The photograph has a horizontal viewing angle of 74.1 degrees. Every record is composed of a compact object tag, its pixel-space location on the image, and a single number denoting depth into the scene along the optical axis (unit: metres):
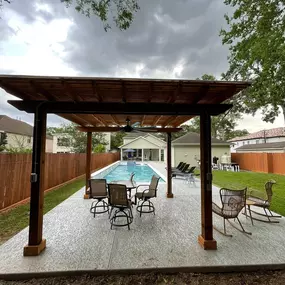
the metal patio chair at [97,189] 5.95
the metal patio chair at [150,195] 6.02
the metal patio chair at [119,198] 4.86
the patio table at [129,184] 6.32
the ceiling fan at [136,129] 6.43
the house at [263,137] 34.16
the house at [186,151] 22.09
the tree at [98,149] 26.62
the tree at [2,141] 12.09
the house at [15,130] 23.05
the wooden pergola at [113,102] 3.17
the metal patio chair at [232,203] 4.45
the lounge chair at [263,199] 5.23
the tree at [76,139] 25.92
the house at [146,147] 31.38
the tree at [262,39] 6.82
